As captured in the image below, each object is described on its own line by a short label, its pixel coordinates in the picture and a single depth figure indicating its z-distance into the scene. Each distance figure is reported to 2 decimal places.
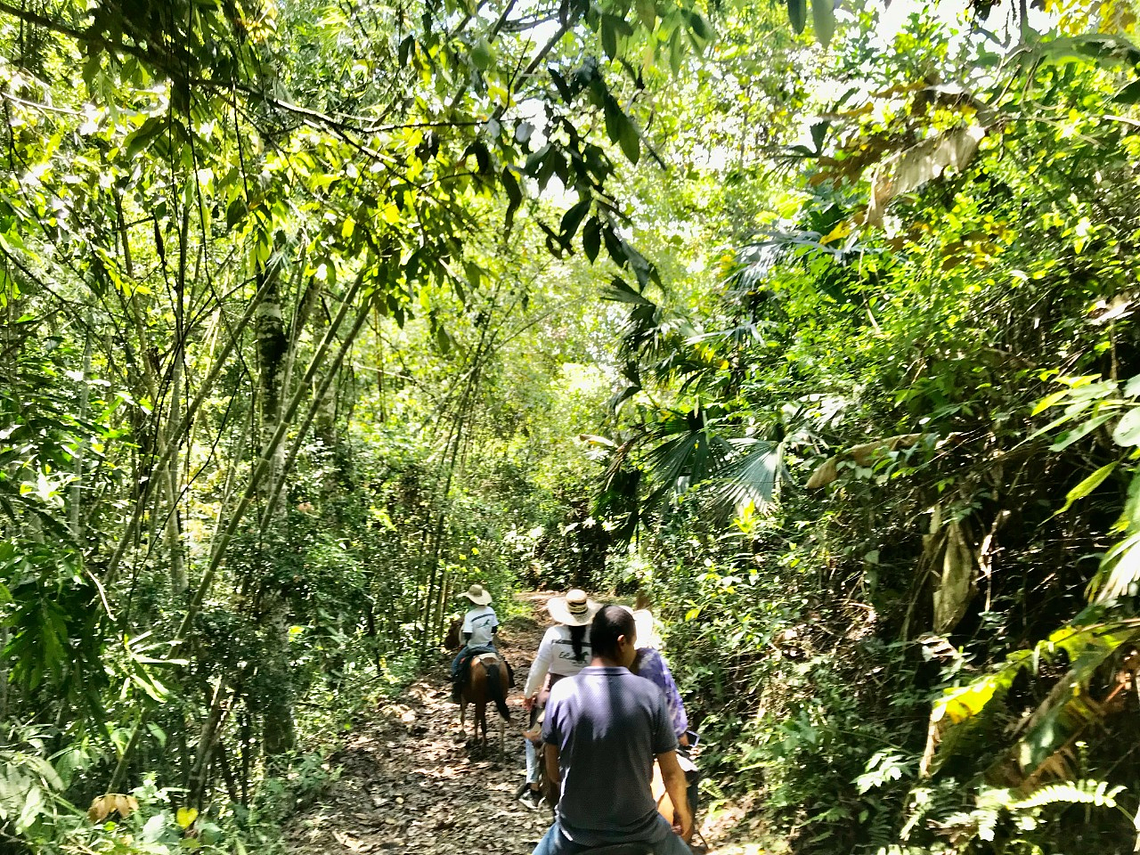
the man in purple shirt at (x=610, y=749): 2.50
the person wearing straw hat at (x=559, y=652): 5.00
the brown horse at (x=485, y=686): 7.20
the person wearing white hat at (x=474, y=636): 7.58
